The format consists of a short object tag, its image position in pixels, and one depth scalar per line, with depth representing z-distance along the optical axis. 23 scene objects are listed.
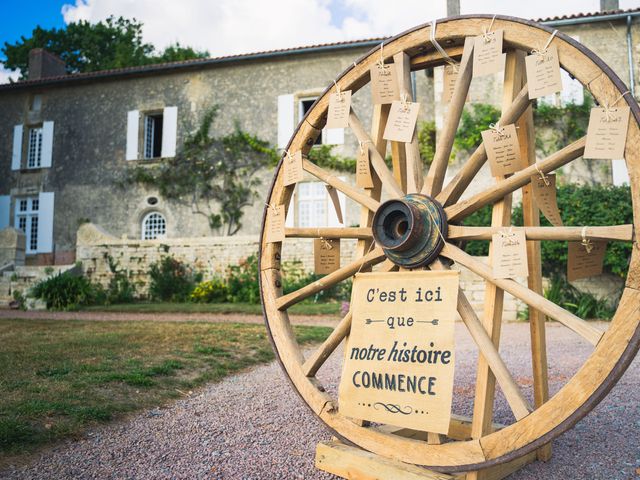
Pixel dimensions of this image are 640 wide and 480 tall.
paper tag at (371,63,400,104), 2.77
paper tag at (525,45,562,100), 2.20
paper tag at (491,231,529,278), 2.21
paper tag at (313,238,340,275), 3.13
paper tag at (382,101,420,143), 2.67
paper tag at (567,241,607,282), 2.31
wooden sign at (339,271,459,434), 2.27
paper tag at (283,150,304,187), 3.04
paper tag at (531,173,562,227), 2.38
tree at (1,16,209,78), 26.52
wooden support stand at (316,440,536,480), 2.29
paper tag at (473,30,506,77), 2.34
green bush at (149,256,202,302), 13.17
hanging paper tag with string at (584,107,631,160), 1.99
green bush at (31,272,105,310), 11.91
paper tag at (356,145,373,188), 2.95
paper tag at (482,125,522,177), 2.37
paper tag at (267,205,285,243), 3.07
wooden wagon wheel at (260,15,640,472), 1.94
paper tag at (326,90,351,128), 2.82
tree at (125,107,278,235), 16.08
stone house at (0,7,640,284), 15.45
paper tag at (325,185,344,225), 3.31
